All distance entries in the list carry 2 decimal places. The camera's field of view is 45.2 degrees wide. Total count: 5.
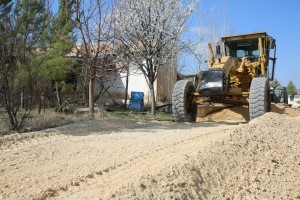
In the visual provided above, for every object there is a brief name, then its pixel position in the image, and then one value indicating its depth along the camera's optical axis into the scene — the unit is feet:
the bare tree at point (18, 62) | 25.79
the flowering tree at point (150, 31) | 39.58
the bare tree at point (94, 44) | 34.01
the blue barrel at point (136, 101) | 55.18
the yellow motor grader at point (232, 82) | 29.32
